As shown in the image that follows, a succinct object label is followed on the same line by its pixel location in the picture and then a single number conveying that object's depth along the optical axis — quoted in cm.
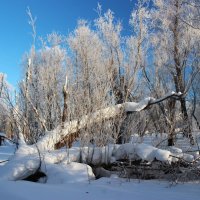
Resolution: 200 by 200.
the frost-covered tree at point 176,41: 1442
